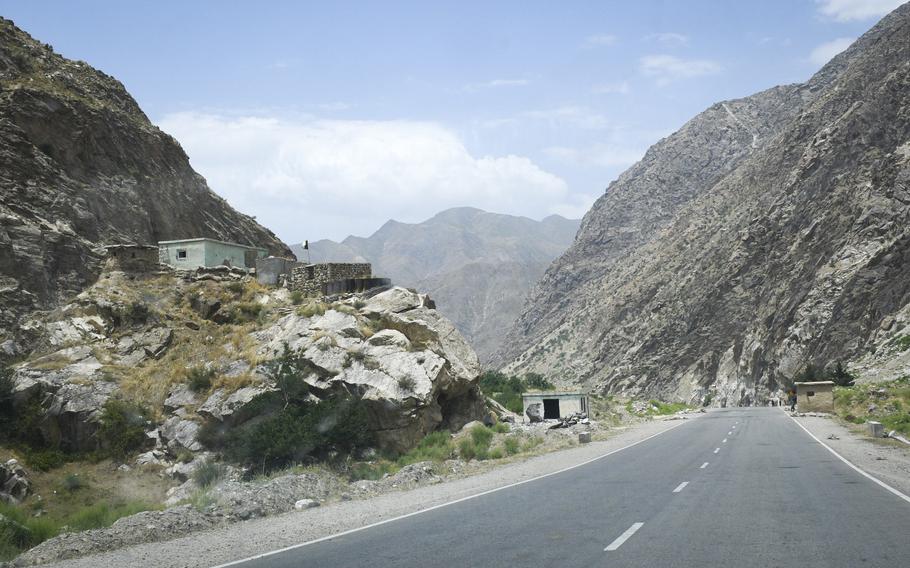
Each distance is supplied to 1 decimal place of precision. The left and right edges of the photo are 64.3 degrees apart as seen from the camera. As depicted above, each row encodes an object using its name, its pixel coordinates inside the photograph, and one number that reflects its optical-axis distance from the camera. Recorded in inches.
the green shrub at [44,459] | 1128.8
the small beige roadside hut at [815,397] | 2052.2
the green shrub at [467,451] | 1040.0
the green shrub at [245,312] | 1531.7
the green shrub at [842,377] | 2438.5
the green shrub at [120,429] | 1171.3
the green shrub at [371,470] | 900.6
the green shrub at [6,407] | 1172.5
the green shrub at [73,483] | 1067.9
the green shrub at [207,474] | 954.4
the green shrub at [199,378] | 1268.5
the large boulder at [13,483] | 997.8
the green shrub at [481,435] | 1135.6
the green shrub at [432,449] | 1059.5
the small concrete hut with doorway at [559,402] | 1952.5
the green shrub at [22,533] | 531.5
